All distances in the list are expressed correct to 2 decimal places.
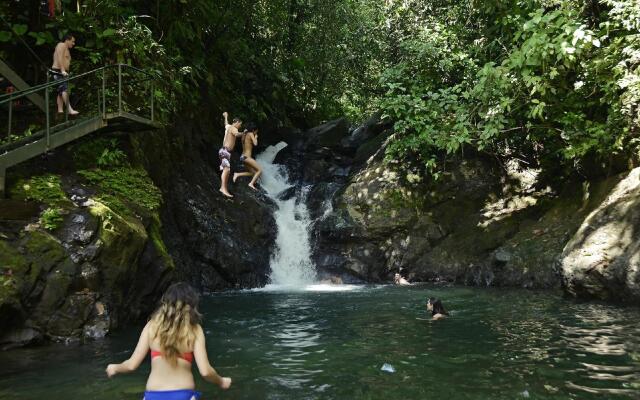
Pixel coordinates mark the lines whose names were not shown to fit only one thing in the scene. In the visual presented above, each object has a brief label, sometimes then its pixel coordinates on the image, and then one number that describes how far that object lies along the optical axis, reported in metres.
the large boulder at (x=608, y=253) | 9.73
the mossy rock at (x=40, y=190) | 8.81
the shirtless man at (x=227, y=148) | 13.70
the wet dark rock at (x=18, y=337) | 7.57
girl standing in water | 3.71
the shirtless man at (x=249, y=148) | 14.29
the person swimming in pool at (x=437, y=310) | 9.60
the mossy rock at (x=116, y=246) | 8.71
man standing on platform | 10.49
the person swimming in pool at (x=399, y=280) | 16.01
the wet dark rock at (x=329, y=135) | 23.39
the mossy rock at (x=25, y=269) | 7.36
